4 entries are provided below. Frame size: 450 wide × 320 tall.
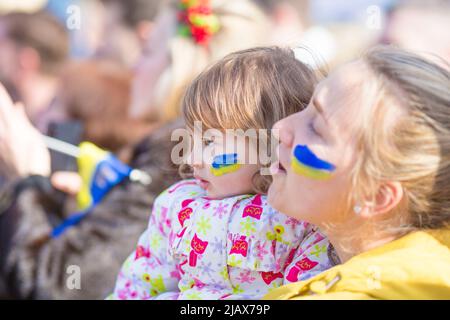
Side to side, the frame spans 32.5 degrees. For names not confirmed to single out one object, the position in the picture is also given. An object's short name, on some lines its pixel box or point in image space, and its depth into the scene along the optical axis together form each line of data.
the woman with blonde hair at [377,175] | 1.32
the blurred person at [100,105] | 3.35
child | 1.55
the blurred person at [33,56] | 4.42
